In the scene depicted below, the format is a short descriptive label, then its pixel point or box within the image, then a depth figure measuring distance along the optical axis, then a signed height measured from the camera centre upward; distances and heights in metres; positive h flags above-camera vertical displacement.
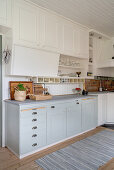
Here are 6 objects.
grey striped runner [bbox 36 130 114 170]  1.96 -1.23
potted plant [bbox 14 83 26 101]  2.40 -0.19
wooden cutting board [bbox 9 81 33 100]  2.60 -0.07
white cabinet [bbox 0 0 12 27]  2.28 +1.24
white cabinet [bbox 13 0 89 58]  2.49 +1.17
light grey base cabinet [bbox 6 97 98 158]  2.17 -0.78
